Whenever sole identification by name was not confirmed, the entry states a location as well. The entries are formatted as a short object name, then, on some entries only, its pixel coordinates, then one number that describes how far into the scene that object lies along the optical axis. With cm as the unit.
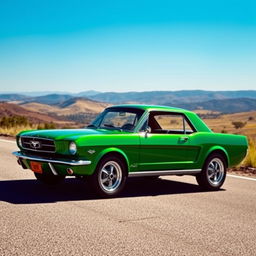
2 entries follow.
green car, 810
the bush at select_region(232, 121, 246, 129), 9508
